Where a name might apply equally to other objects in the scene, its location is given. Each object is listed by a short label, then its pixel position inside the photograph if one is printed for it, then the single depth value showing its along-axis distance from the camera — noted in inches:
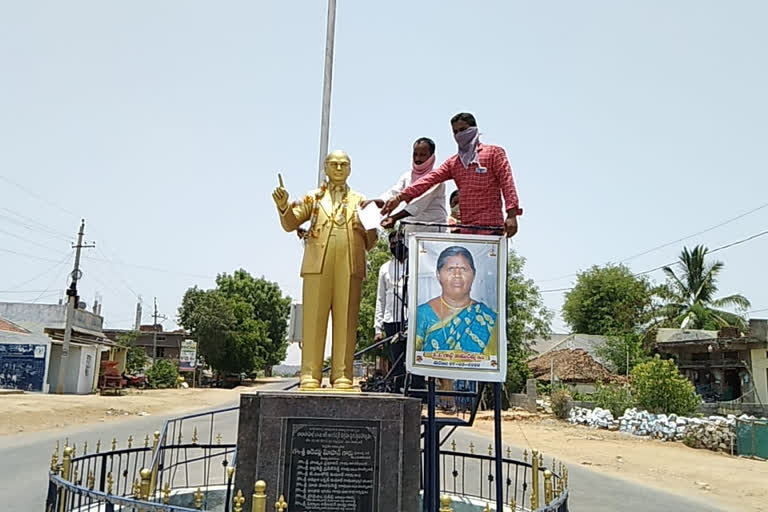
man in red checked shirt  213.0
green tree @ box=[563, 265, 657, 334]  1845.5
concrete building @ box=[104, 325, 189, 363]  2190.0
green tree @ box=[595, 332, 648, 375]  1282.0
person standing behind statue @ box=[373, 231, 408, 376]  228.1
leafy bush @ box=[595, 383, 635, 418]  943.7
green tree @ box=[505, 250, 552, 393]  1227.9
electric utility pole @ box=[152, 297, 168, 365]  2029.2
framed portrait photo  192.2
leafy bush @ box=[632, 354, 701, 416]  878.4
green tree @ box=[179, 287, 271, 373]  1664.6
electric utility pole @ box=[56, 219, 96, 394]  1219.9
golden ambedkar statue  218.7
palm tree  1346.0
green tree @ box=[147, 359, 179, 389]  1614.2
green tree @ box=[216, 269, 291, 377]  1991.9
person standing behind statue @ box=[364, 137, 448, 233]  229.0
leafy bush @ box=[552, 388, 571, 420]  1029.2
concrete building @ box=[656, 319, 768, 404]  1021.2
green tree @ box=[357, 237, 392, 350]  1106.1
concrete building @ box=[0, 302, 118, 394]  1166.3
